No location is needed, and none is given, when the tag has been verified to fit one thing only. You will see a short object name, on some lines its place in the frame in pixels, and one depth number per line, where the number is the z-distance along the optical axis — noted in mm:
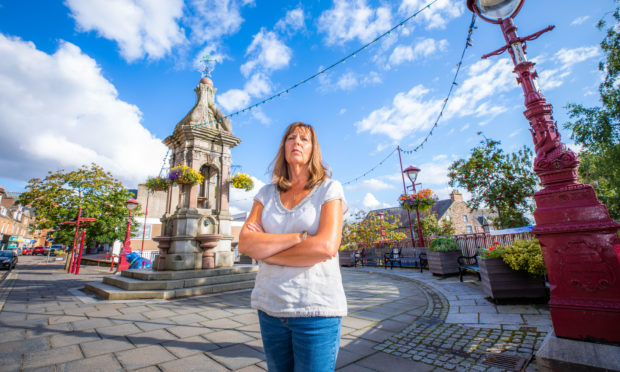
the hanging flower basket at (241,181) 9095
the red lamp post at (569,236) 2314
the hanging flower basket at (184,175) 7840
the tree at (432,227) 26156
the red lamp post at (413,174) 11516
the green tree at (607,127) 13953
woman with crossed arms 1080
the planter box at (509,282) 4449
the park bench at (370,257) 13477
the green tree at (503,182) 13555
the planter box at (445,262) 8055
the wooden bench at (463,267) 6775
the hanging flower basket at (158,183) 8312
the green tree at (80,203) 15164
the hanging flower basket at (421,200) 10070
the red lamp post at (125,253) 13648
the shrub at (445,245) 8290
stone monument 7882
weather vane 10048
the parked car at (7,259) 16406
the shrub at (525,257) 4246
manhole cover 2467
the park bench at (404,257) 10727
